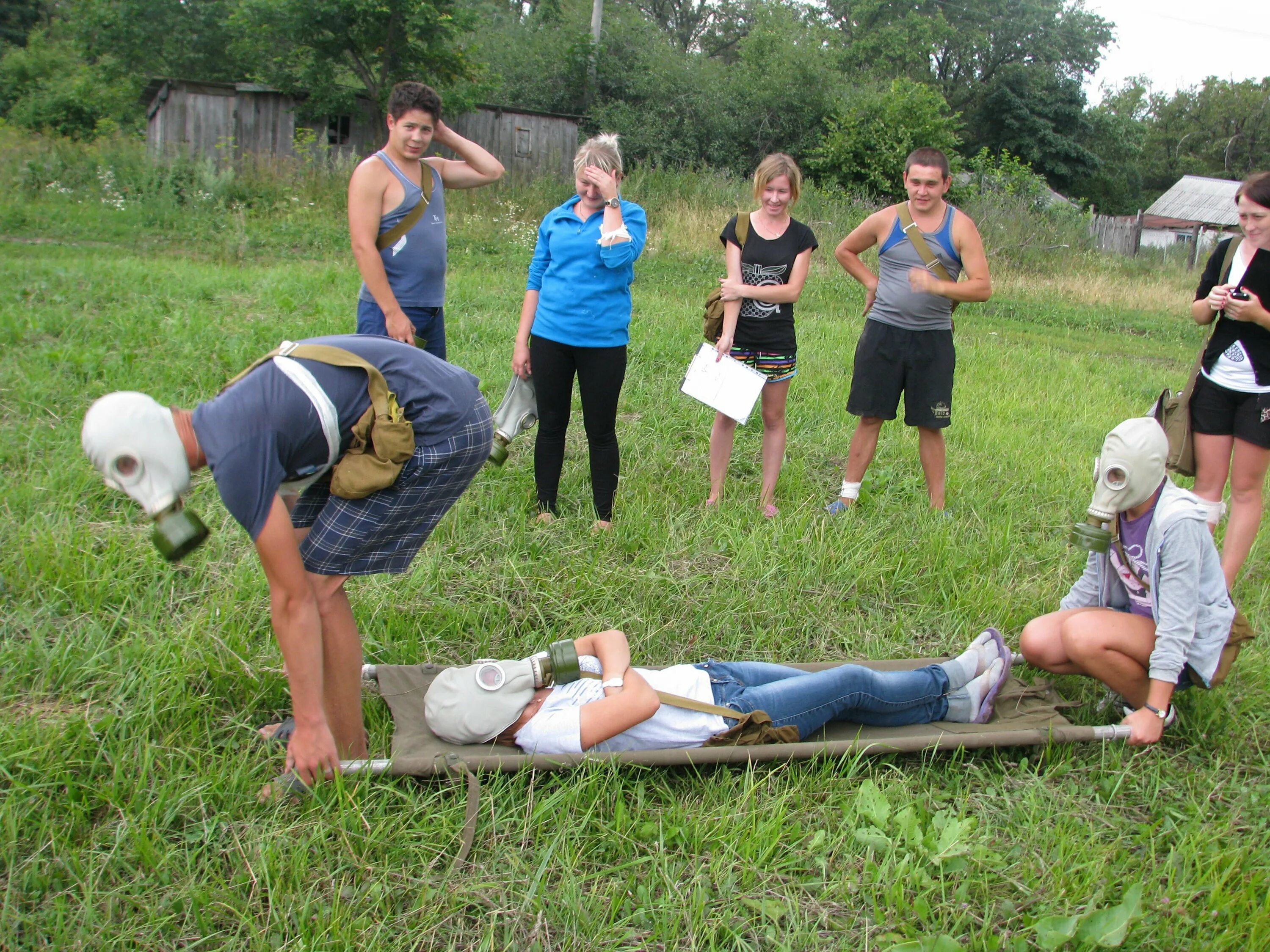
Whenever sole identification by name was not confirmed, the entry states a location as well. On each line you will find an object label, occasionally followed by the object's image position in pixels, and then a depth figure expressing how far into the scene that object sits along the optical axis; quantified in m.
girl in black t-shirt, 4.84
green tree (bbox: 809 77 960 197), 20.67
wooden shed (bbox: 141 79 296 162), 16.33
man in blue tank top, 4.18
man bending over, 2.15
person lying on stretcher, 2.90
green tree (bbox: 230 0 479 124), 16.56
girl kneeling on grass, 2.95
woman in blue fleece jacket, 4.33
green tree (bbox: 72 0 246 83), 27.41
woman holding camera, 3.83
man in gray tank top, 4.65
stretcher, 2.73
